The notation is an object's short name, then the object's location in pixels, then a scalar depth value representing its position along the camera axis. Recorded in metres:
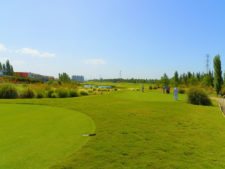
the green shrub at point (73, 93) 16.40
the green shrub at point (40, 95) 14.45
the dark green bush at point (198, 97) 13.00
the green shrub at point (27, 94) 14.02
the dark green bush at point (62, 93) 15.55
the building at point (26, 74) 71.56
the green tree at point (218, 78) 26.74
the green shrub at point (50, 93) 15.15
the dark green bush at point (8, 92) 13.50
